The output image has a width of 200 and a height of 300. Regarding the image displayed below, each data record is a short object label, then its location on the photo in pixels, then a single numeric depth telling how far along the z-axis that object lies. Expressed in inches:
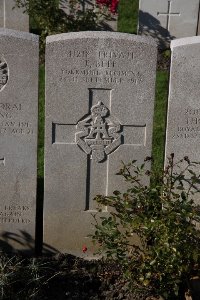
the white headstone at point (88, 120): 184.4
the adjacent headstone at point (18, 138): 182.1
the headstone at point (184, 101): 186.4
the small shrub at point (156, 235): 166.2
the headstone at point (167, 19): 377.1
